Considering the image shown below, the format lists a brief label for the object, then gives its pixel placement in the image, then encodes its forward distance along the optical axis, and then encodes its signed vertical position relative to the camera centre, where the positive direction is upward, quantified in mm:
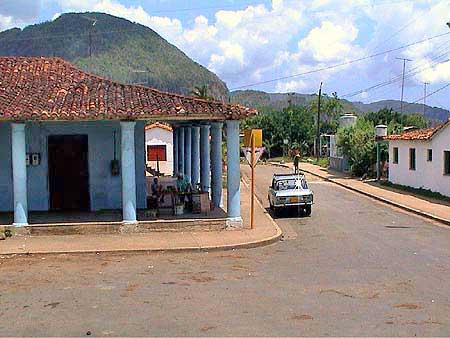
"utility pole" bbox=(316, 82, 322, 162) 73562 +1460
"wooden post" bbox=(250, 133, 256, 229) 20375 +132
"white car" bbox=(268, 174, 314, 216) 25172 -1454
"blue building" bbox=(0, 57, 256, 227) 18578 +667
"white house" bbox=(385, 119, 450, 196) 31641 -273
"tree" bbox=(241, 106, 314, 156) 83688 +3060
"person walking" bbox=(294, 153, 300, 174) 47231 -493
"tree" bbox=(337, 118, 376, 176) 45750 +490
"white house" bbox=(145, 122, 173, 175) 50344 +876
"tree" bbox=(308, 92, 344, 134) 99906 +6769
